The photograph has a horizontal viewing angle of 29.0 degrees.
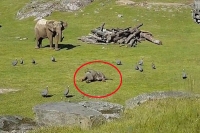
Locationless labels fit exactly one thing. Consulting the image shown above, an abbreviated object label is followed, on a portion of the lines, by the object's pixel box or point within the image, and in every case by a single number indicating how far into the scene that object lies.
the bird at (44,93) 23.62
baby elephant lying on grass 26.92
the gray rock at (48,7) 58.62
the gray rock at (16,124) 13.39
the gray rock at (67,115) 13.09
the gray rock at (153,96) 17.19
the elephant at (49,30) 39.38
